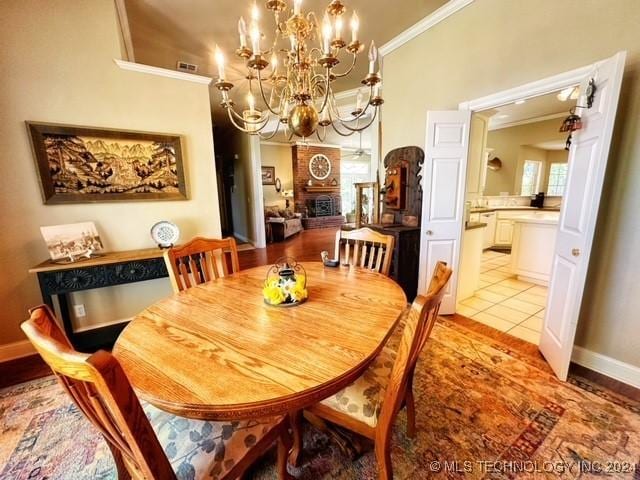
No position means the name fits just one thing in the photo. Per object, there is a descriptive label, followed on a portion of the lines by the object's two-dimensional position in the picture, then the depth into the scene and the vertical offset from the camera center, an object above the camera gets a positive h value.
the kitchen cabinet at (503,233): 5.30 -0.90
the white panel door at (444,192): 2.48 -0.03
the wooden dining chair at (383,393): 0.84 -0.85
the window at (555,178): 6.50 +0.24
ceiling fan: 9.08 +1.26
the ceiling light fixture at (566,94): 2.93 +1.06
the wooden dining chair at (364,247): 1.88 -0.43
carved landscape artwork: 2.11 +0.26
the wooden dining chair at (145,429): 0.55 -0.68
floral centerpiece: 1.28 -0.48
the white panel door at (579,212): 1.55 -0.16
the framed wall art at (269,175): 7.90 +0.50
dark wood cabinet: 2.88 -0.74
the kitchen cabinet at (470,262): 2.97 -0.85
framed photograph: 2.05 -0.38
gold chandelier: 1.28 +0.71
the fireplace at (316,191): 8.23 +0.00
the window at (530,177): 6.13 +0.26
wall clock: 8.41 +0.80
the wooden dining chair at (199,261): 1.64 -0.47
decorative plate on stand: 2.48 -0.39
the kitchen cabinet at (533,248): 3.40 -0.80
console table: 1.95 -0.66
